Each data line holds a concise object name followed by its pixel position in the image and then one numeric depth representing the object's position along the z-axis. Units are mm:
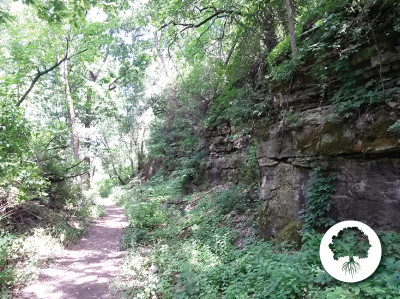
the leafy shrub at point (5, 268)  5137
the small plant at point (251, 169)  7934
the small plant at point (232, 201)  7671
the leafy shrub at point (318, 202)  4598
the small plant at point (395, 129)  3760
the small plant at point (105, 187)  27078
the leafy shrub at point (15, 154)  6008
